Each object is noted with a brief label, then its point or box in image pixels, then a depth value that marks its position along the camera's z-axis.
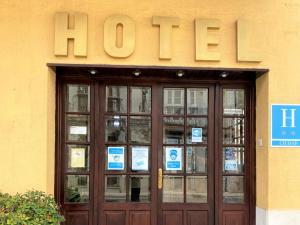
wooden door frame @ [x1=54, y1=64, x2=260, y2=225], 6.06
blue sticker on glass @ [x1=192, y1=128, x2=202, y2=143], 6.30
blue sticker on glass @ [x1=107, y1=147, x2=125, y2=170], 6.18
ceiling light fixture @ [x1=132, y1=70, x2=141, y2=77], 5.99
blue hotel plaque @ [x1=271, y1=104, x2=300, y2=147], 5.86
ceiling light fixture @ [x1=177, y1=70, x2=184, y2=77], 5.97
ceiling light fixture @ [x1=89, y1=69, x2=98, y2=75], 5.95
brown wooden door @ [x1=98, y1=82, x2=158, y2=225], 6.14
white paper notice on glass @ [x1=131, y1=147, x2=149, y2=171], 6.20
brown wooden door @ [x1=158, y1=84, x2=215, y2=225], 6.21
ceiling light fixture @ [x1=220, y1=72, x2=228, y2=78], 6.09
